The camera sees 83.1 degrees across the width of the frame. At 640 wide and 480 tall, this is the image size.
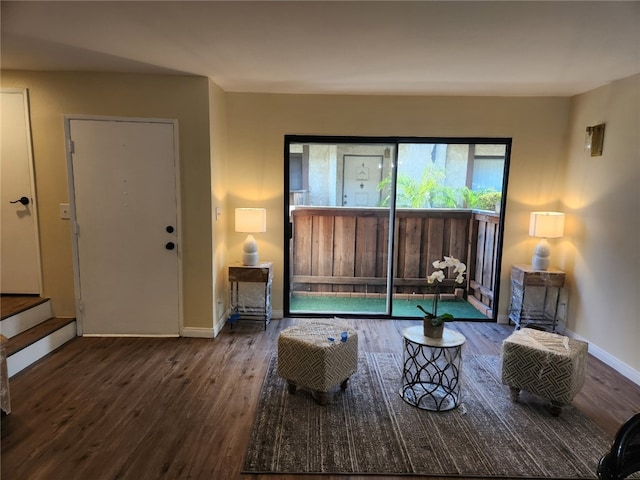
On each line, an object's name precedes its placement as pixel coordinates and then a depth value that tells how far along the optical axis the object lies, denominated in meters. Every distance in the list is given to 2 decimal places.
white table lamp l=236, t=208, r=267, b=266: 3.76
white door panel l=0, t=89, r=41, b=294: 3.29
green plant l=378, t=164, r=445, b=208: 4.14
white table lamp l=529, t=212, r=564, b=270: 3.65
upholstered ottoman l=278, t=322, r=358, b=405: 2.45
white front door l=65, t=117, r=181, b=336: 3.35
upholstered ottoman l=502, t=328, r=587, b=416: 2.36
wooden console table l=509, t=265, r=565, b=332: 3.72
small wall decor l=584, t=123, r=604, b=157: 3.38
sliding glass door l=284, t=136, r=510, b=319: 4.09
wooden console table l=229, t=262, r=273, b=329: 3.94
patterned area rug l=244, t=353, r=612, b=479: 1.96
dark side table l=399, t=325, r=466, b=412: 2.46
